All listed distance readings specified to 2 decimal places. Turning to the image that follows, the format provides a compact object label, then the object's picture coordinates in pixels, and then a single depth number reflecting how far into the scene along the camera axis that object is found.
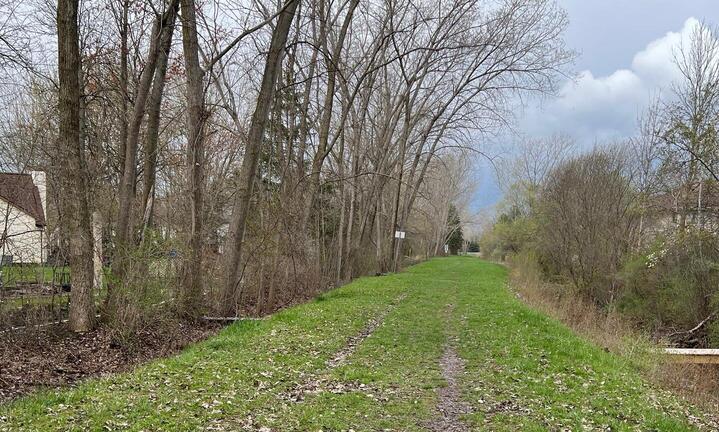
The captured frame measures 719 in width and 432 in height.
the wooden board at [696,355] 12.66
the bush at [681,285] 17.00
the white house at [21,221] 9.76
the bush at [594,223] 24.31
